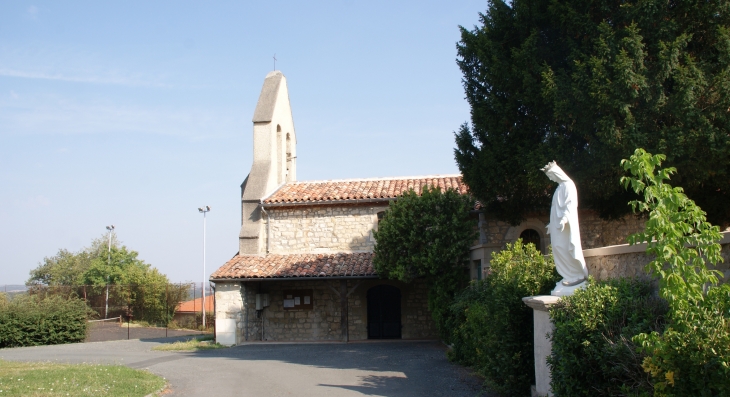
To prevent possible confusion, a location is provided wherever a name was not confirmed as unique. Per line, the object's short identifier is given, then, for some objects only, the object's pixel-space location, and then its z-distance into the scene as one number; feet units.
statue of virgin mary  23.90
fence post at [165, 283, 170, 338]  88.31
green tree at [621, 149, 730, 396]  14.16
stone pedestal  23.90
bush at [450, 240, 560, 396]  28.63
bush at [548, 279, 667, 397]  18.54
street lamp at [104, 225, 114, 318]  88.48
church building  67.26
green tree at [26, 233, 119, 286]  152.97
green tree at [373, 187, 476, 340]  54.70
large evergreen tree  33.35
